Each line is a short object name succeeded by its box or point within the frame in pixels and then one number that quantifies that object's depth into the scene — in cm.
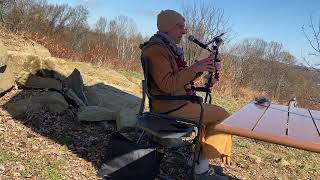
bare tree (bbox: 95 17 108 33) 3156
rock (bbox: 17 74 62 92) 502
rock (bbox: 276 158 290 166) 476
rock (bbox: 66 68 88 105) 502
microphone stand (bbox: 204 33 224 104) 342
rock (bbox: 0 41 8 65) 470
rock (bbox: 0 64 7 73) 474
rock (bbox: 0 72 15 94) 474
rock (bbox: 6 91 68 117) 438
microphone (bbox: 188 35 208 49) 354
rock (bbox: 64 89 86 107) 477
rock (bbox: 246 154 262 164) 461
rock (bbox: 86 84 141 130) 495
